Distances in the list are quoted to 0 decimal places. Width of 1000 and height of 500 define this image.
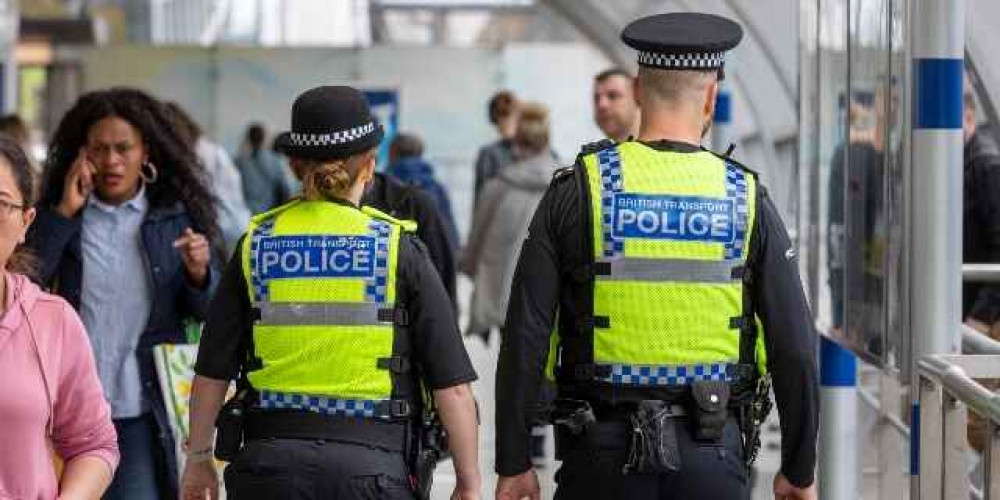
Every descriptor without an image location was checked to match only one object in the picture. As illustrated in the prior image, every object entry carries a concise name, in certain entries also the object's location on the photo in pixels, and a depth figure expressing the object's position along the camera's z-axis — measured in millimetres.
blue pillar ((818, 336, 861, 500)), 14162
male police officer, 8417
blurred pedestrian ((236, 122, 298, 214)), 33790
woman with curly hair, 11128
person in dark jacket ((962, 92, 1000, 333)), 13328
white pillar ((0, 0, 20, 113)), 36703
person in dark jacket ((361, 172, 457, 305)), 13584
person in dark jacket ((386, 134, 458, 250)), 22872
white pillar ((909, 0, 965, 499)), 9859
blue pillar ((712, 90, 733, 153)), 23991
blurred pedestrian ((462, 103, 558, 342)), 19688
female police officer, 8778
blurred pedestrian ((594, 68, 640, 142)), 16384
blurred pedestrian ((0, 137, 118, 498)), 6927
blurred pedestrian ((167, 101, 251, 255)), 12172
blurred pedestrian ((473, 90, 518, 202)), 24990
